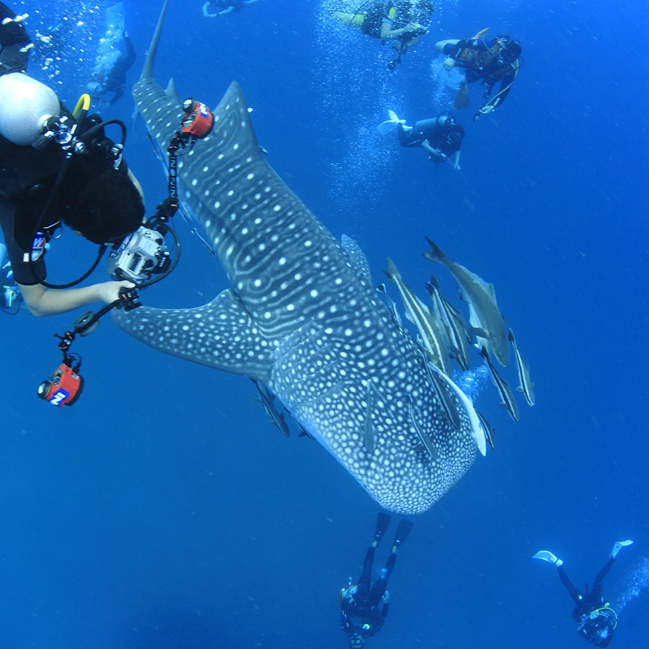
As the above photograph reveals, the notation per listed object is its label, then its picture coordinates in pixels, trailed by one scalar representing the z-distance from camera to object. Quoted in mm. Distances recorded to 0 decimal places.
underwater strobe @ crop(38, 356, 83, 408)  2688
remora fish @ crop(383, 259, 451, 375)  3633
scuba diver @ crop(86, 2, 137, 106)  11680
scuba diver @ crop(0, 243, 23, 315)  8414
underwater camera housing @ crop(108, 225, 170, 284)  2629
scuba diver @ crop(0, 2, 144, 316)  1808
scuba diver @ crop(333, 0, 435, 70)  11031
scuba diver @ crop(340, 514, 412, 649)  10570
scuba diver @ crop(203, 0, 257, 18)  13298
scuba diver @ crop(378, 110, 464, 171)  10492
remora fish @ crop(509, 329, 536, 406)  3570
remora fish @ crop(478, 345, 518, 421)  3482
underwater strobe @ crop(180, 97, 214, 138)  3688
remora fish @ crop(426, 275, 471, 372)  3725
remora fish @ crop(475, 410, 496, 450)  3979
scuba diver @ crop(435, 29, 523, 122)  10180
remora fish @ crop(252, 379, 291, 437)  5285
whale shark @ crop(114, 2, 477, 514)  4051
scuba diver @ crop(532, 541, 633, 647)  12461
